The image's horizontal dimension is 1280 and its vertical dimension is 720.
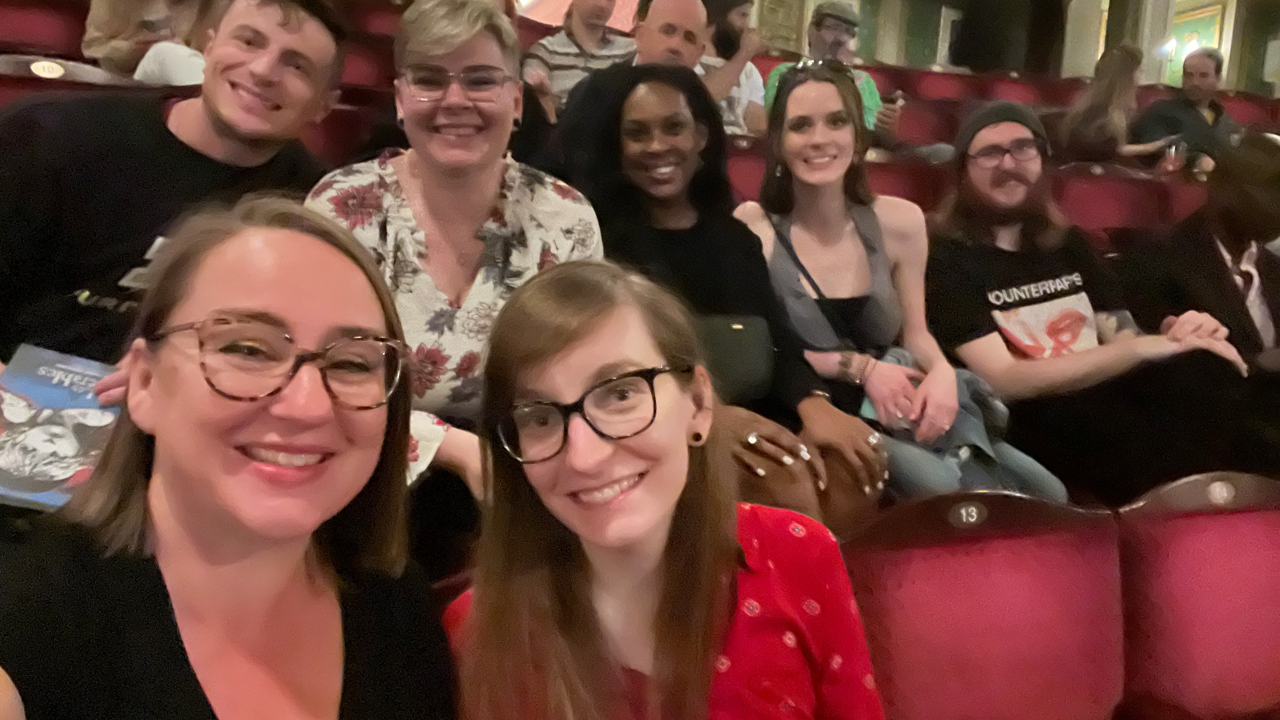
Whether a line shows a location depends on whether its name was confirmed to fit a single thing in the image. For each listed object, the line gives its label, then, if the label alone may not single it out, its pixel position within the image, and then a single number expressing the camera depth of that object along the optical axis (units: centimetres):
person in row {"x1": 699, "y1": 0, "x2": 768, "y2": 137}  188
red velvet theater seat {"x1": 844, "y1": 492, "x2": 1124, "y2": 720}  93
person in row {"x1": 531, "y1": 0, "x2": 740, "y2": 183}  121
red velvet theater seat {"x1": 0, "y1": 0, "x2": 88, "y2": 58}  190
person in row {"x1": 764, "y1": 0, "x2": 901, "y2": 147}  228
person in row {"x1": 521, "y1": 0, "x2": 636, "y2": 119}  160
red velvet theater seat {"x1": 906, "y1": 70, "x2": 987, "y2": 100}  304
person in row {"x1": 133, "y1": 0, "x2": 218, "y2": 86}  125
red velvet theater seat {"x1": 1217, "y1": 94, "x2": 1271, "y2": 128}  242
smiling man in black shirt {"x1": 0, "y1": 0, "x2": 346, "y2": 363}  96
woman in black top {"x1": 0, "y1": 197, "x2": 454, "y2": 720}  53
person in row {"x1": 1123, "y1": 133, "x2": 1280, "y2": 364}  158
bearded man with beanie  140
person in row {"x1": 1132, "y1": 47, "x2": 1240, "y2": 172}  237
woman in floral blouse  98
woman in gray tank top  126
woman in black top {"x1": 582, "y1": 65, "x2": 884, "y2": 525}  118
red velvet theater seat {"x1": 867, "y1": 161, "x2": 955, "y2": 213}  176
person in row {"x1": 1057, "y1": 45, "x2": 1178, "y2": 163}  241
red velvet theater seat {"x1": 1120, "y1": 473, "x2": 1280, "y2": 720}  107
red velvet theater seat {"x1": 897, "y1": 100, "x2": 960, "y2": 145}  260
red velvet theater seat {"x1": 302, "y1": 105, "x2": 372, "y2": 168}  141
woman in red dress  65
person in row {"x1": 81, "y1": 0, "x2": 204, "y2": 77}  158
